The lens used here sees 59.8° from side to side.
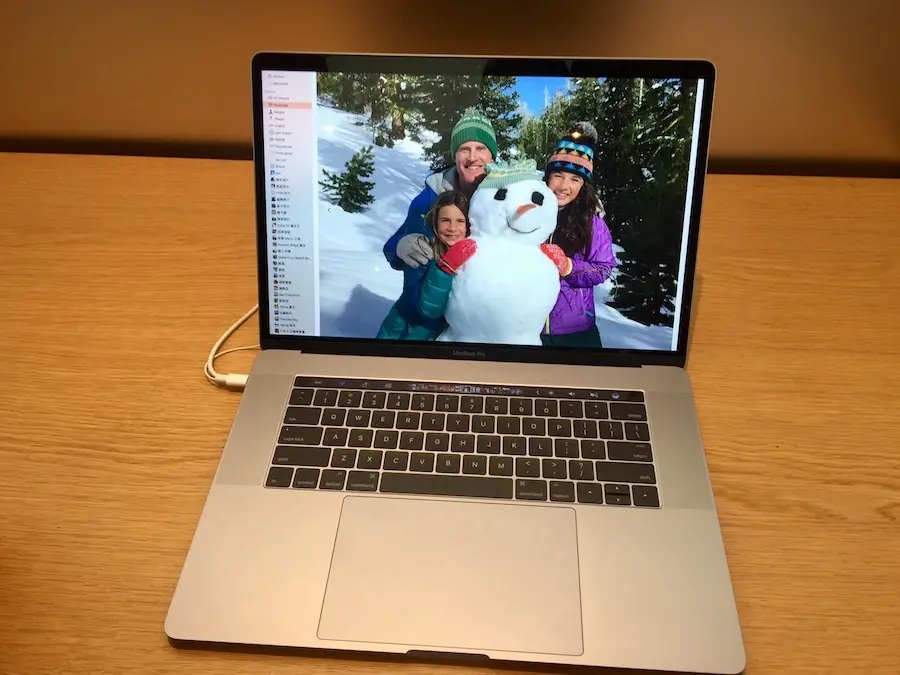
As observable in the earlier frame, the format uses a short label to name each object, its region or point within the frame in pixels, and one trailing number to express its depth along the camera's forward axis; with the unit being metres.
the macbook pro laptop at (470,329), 0.55
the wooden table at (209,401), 0.51
